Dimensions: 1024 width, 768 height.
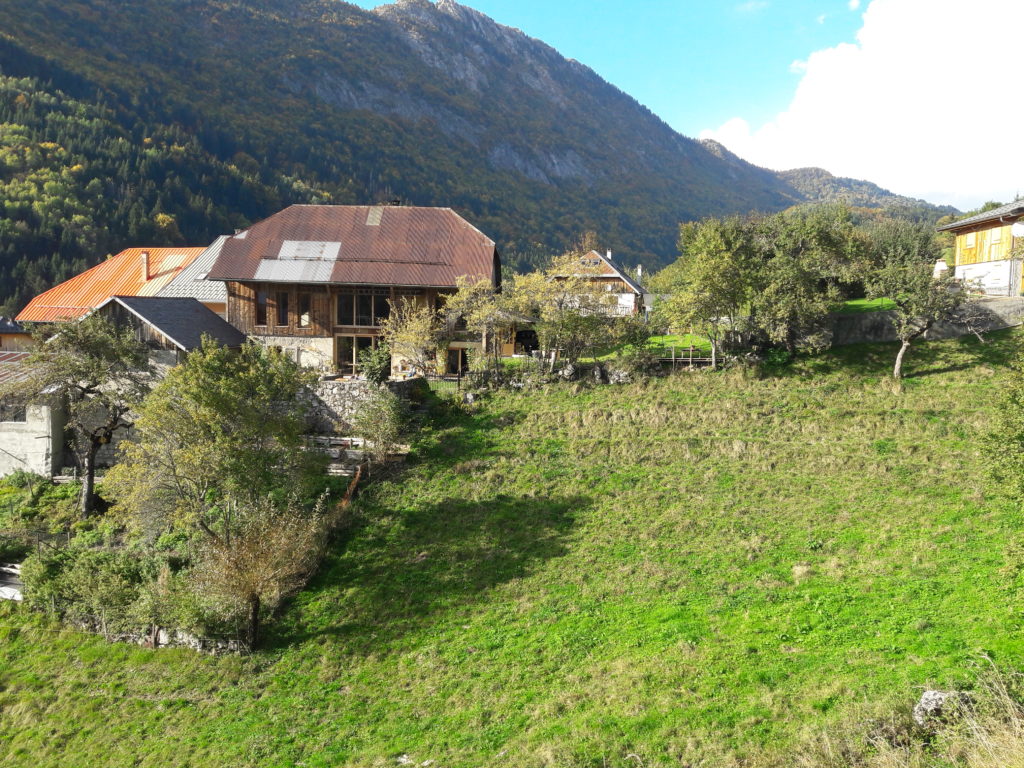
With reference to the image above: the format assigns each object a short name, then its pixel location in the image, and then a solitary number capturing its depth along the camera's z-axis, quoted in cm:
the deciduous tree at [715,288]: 2584
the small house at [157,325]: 2762
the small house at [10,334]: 4391
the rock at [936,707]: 888
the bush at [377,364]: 2820
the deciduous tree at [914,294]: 2358
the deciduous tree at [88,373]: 2064
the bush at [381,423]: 2300
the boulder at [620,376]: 2717
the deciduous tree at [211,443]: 1714
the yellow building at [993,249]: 3027
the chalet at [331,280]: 3391
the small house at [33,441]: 2417
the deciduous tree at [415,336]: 2892
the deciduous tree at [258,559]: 1530
